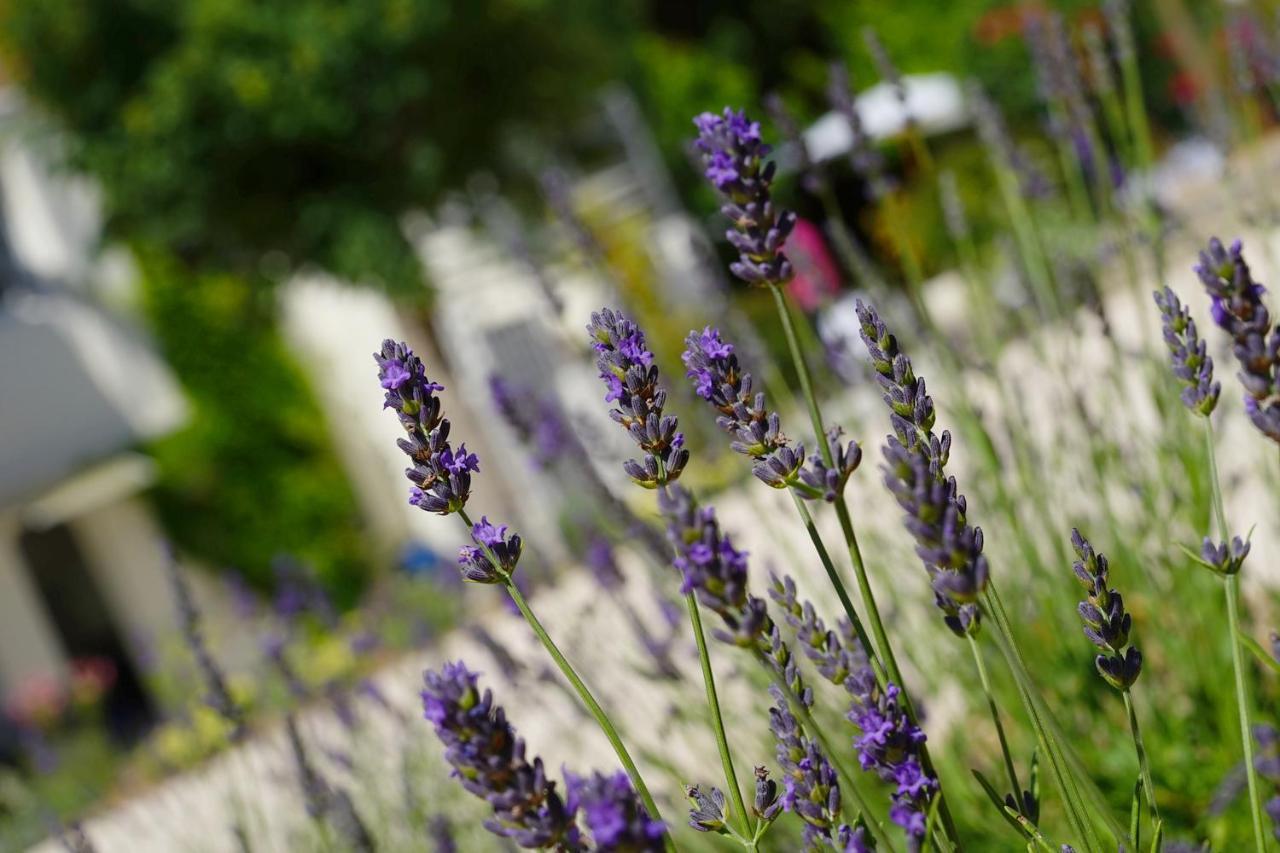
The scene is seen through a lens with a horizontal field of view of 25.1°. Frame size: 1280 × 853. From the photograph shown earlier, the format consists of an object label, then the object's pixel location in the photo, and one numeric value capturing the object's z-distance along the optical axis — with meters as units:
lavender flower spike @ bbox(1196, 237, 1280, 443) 0.68
